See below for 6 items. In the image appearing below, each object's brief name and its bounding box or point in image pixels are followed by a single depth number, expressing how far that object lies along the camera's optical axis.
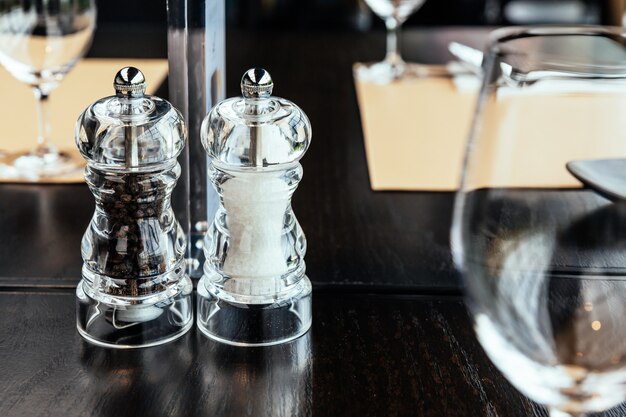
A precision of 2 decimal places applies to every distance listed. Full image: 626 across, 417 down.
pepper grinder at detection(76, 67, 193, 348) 0.57
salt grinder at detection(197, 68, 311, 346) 0.58
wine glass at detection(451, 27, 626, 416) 0.43
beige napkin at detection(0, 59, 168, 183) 0.90
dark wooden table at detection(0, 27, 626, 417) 0.54
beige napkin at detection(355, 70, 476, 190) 0.85
